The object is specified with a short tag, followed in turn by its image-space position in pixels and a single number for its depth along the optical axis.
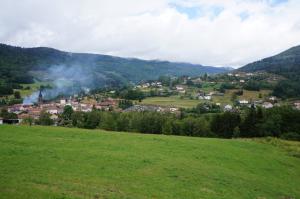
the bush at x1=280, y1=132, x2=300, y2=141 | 66.75
